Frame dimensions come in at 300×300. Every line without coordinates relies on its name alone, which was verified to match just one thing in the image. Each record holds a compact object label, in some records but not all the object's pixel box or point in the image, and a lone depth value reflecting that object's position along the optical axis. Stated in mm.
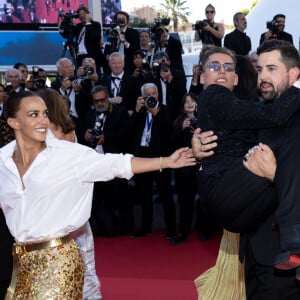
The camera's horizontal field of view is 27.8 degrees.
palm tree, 52438
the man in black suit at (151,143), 7266
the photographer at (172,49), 9172
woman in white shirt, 3381
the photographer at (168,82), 7974
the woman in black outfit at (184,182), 7009
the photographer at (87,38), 9469
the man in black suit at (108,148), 7418
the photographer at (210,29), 9195
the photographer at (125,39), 9344
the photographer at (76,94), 8281
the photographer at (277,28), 8906
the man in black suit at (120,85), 8180
